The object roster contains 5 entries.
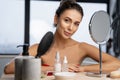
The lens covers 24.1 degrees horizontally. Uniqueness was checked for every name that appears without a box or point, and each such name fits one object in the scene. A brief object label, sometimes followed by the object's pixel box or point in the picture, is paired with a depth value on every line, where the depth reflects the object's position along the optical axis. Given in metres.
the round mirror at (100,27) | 1.59
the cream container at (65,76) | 1.33
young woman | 1.80
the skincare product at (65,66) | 1.58
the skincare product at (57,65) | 1.56
